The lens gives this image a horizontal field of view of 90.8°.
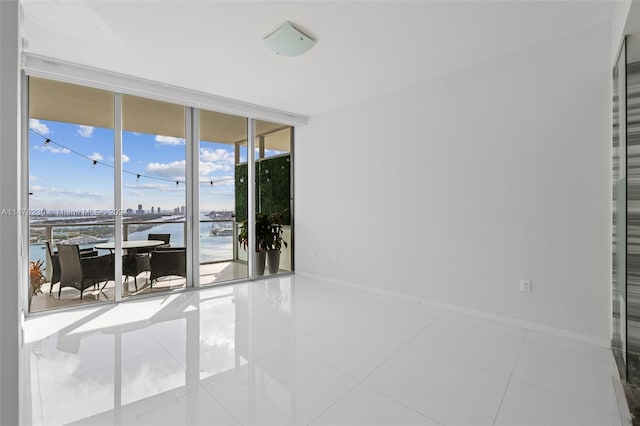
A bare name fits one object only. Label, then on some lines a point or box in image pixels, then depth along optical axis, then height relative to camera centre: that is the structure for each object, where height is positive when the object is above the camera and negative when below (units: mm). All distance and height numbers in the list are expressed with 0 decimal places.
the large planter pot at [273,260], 5660 -880
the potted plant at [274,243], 5637 -570
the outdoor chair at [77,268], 3854 -711
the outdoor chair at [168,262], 4496 -736
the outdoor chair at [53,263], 3811 -628
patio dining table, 4043 -447
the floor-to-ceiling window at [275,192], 5562 +357
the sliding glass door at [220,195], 4832 +259
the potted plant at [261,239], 5500 -477
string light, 3746 +628
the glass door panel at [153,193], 4266 +252
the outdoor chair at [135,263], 4238 -717
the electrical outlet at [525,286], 3205 -758
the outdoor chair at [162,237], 4575 -378
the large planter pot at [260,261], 5531 -875
